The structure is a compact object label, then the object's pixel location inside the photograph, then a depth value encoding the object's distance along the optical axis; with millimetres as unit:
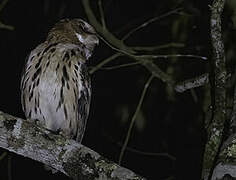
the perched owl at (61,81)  7434
